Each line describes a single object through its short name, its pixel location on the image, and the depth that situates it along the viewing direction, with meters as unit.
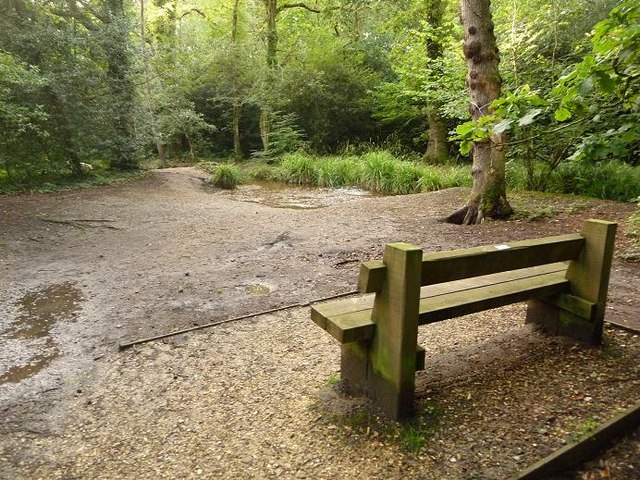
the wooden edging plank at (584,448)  2.23
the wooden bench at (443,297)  2.43
